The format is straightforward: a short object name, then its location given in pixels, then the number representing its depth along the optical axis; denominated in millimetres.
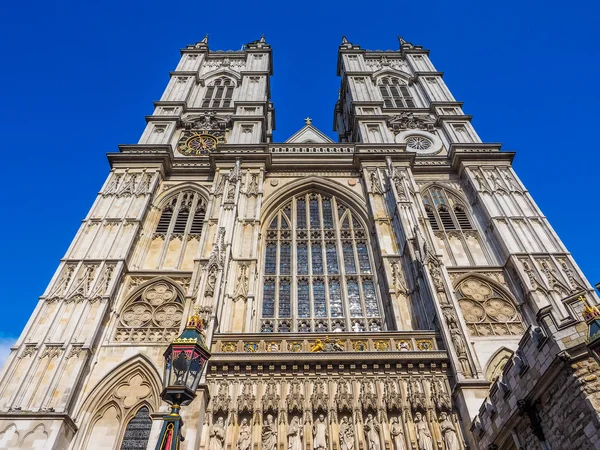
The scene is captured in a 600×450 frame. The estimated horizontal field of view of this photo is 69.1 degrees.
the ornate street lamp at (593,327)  6080
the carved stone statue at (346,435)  10391
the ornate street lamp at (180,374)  5359
